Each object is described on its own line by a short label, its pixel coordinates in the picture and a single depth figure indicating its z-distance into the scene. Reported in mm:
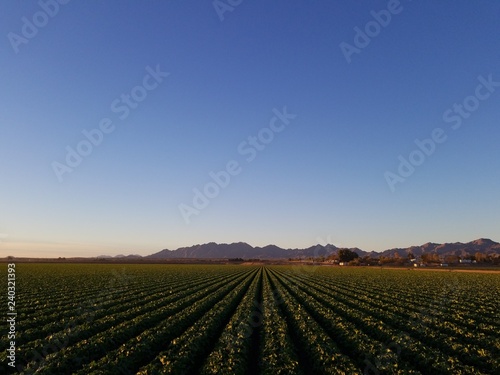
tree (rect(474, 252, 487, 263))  160550
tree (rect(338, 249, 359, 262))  178688
